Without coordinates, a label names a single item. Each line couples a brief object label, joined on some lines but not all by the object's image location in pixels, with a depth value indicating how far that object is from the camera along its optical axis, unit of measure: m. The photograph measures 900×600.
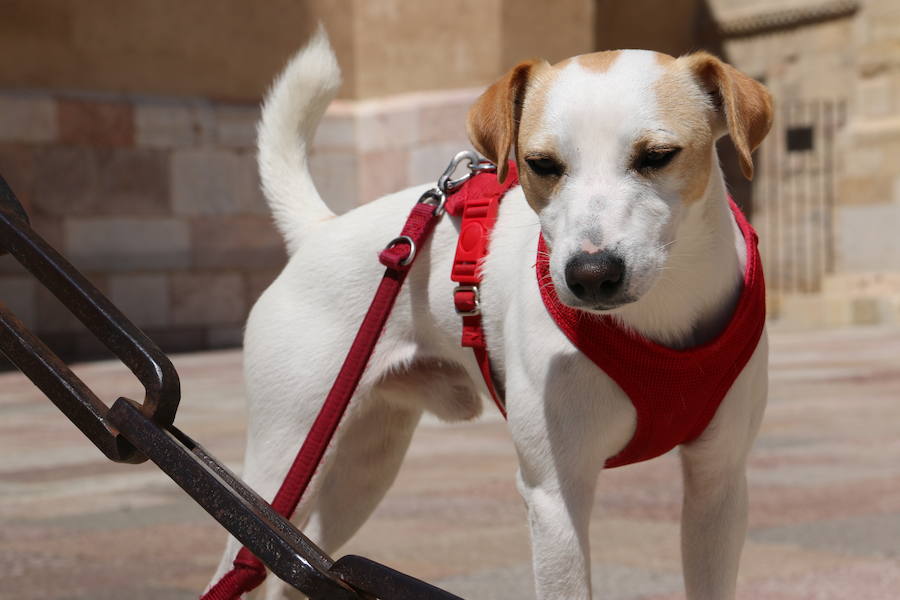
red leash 1.23
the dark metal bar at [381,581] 0.94
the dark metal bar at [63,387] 0.99
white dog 1.08
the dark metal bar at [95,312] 0.98
